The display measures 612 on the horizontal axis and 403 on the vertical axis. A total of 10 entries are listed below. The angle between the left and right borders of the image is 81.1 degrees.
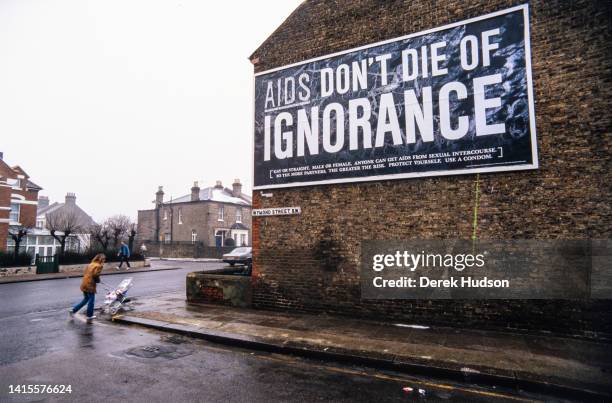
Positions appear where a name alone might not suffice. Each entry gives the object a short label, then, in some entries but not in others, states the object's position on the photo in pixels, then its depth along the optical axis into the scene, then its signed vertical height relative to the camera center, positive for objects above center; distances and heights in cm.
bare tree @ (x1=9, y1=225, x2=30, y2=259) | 2175 -21
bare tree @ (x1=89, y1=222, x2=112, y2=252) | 2783 -21
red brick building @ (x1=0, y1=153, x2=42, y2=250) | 3178 +344
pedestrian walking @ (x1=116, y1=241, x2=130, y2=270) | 2555 -151
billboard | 746 +294
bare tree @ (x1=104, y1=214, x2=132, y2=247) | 4434 +174
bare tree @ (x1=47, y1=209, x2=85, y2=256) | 2486 +101
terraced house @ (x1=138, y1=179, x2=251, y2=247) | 4628 +212
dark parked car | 2603 -176
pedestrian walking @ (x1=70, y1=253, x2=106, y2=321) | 892 -129
